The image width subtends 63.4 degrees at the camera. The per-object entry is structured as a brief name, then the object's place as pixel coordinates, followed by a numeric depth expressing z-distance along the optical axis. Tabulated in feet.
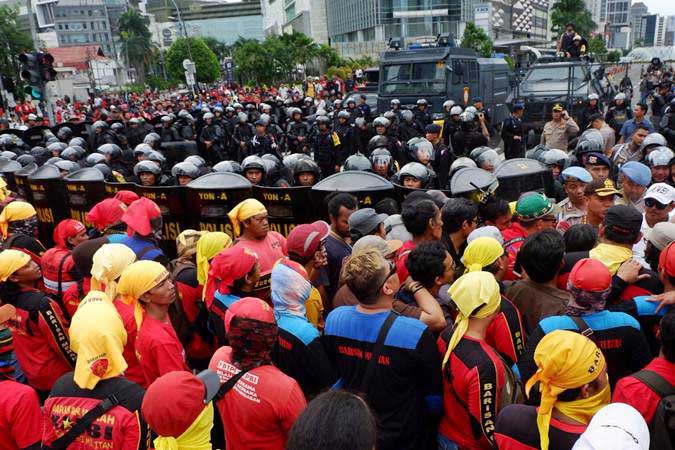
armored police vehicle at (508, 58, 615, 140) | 45.83
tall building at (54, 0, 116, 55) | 386.32
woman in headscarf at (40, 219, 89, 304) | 13.98
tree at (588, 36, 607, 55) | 201.82
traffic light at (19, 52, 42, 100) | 38.65
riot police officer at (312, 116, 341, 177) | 36.24
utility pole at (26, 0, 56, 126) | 41.06
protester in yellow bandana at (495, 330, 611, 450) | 6.73
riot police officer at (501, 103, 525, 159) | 36.14
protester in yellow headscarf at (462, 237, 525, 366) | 9.39
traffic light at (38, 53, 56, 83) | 39.22
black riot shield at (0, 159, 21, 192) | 30.81
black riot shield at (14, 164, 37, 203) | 28.07
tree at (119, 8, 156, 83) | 303.27
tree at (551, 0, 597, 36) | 176.65
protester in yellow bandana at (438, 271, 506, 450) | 8.15
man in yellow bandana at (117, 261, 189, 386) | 10.25
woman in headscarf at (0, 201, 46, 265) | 17.11
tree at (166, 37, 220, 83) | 179.01
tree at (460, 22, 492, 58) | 168.53
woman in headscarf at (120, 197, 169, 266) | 14.87
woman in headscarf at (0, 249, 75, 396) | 11.57
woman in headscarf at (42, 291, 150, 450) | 7.97
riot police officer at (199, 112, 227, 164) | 45.62
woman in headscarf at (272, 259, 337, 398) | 9.35
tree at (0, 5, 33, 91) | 154.40
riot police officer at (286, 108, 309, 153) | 45.83
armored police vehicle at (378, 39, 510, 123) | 48.57
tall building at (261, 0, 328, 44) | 298.56
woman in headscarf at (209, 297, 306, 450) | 7.95
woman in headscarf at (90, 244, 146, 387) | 11.15
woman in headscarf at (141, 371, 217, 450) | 6.93
